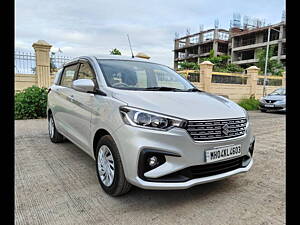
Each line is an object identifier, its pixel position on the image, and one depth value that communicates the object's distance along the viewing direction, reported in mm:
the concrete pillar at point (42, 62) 8305
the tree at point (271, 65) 24009
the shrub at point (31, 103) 7457
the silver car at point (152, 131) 2115
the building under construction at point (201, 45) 54531
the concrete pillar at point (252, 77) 13742
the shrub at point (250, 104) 12445
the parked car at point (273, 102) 10297
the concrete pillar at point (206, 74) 11508
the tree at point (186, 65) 25375
